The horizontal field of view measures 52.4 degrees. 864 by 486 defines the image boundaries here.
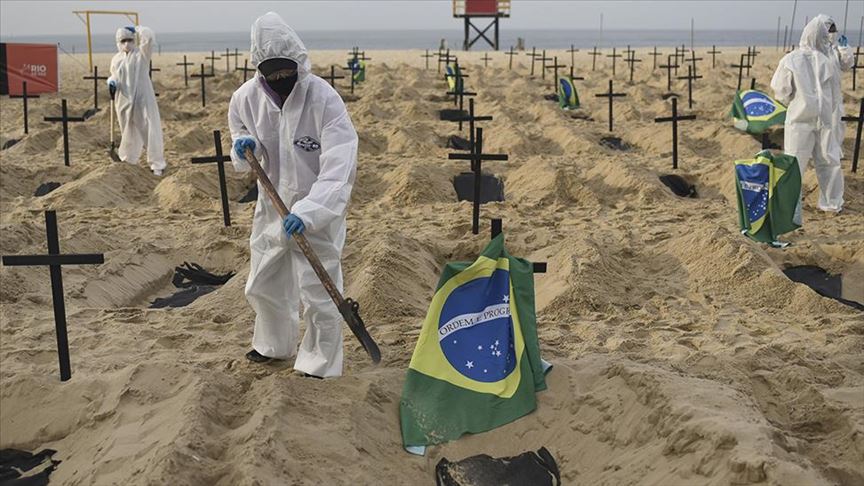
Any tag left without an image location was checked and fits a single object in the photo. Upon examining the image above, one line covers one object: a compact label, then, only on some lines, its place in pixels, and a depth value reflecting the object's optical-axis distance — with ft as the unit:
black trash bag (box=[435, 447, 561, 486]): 12.39
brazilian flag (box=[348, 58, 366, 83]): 81.79
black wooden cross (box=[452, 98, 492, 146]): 35.08
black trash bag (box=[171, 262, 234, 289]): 22.76
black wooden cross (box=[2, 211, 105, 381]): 13.71
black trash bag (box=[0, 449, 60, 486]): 12.17
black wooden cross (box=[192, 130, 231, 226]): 24.99
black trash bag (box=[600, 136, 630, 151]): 44.54
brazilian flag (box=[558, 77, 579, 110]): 56.49
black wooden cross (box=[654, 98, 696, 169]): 34.32
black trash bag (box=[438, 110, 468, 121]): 55.20
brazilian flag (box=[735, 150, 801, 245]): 22.97
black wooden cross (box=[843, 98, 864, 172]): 31.96
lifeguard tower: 160.66
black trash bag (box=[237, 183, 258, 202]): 32.14
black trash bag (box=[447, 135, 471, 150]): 43.34
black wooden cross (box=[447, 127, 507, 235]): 25.06
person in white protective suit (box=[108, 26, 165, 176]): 36.29
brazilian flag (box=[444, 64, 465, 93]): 59.29
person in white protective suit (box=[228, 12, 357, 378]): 13.73
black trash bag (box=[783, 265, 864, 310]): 21.30
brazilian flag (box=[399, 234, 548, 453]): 13.29
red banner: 69.05
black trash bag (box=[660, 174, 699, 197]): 33.71
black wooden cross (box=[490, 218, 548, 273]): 14.21
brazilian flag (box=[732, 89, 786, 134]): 39.14
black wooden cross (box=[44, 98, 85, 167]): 36.02
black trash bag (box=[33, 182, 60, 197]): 33.87
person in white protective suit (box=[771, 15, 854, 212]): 26.73
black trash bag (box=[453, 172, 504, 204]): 32.60
